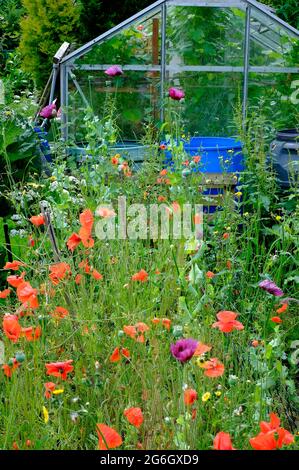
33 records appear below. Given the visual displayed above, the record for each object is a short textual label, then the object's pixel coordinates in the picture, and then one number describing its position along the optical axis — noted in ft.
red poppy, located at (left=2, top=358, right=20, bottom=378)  7.43
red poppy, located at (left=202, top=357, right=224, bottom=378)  6.88
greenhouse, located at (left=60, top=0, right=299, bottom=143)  21.88
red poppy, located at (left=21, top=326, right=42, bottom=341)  7.76
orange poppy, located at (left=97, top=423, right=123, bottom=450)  6.08
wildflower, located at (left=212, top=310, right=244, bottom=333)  7.22
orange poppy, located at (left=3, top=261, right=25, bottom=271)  9.15
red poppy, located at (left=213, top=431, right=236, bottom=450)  5.64
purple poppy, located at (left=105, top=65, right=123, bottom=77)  13.92
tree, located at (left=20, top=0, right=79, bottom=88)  28.09
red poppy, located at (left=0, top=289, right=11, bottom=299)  8.94
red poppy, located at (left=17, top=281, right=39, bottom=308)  7.79
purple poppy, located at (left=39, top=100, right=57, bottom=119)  13.00
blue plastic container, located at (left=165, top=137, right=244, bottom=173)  18.03
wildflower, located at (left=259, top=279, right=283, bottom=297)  8.08
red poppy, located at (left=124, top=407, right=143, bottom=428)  6.59
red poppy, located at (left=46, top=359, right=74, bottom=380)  6.98
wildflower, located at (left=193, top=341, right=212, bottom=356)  6.94
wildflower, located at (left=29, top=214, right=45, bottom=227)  9.84
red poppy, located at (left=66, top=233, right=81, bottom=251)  8.74
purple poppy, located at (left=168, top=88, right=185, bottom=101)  12.42
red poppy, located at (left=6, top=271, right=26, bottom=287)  8.32
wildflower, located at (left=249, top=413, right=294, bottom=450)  5.62
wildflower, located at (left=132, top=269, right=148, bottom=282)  8.83
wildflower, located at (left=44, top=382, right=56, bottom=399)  7.06
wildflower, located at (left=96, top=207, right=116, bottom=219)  9.68
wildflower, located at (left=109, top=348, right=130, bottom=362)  7.89
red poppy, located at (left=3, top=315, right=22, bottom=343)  7.48
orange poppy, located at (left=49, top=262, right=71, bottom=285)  8.73
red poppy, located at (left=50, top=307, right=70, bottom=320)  8.70
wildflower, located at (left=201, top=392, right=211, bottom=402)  6.90
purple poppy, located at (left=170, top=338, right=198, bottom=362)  6.36
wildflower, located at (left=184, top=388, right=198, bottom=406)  6.66
